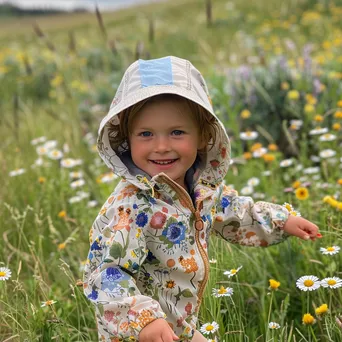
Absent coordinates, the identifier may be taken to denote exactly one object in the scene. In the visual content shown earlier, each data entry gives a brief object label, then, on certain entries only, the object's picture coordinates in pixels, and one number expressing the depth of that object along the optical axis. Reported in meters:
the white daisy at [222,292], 2.05
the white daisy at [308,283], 1.97
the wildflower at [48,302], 2.01
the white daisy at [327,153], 3.21
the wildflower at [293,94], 3.99
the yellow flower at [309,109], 3.79
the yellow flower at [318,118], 3.41
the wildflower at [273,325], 1.94
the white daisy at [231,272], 2.12
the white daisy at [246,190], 3.11
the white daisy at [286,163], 3.26
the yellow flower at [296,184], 2.90
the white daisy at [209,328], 1.92
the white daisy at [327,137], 3.25
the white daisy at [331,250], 2.12
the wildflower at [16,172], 3.55
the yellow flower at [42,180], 3.39
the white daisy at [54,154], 3.86
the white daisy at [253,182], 3.19
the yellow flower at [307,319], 1.92
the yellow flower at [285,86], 4.14
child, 1.73
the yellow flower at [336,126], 3.48
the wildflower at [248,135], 3.63
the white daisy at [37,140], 4.10
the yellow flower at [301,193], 2.61
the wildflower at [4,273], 2.08
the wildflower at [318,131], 3.22
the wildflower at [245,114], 3.98
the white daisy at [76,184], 3.40
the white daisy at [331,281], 1.99
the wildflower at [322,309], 1.91
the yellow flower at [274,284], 2.07
